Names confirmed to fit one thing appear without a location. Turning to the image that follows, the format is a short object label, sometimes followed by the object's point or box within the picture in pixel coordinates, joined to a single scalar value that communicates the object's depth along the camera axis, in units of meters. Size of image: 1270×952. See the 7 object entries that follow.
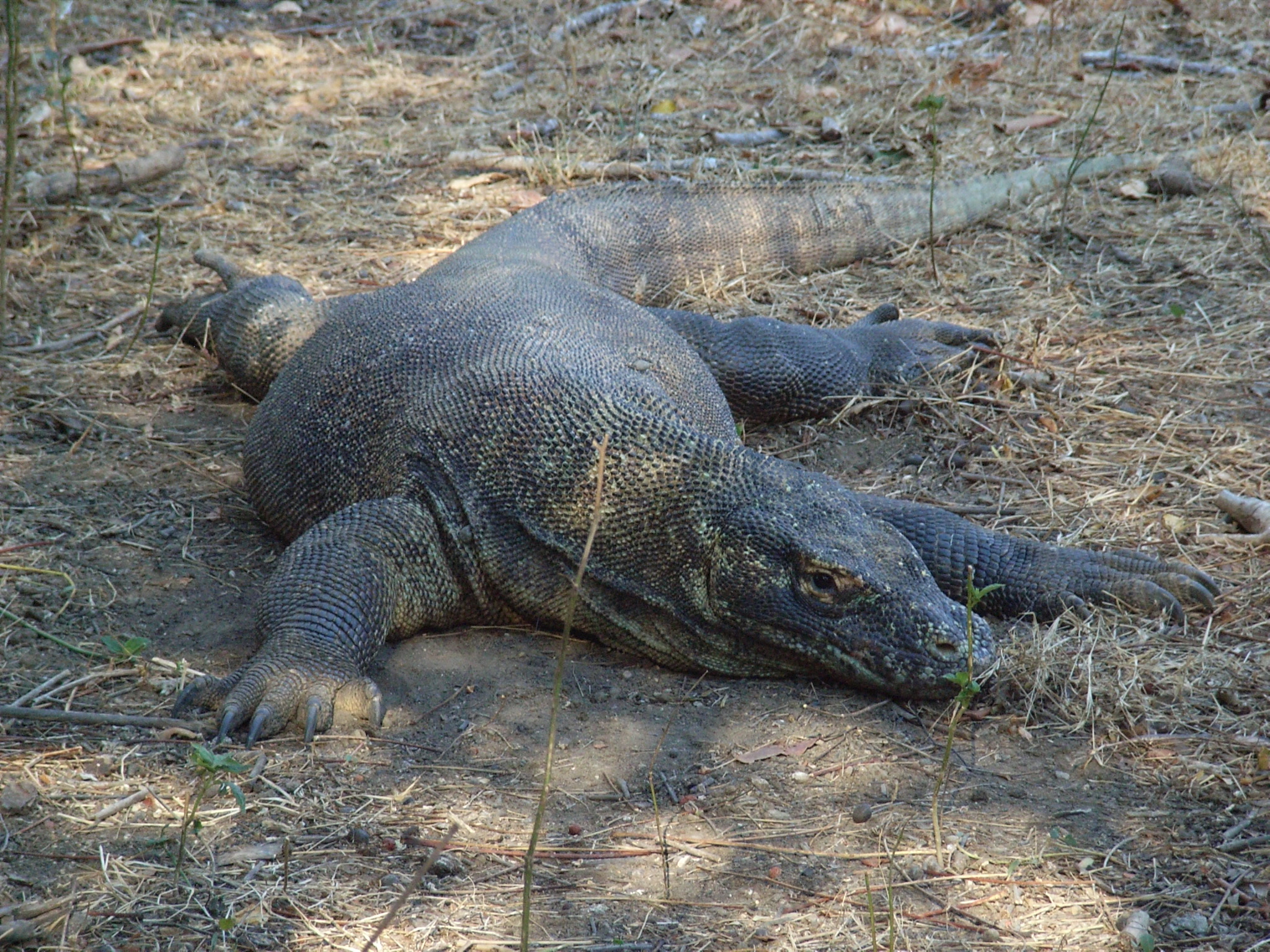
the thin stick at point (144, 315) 9.16
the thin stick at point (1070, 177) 11.10
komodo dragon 6.05
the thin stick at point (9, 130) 8.40
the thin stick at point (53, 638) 6.50
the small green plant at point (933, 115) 10.30
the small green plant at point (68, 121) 11.73
